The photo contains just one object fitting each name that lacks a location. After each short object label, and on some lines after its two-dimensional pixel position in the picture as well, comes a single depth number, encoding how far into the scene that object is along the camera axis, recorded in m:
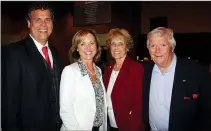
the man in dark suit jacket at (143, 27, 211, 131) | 2.28
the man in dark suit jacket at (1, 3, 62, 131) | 2.07
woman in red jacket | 2.53
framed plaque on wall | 4.19
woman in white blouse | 2.16
